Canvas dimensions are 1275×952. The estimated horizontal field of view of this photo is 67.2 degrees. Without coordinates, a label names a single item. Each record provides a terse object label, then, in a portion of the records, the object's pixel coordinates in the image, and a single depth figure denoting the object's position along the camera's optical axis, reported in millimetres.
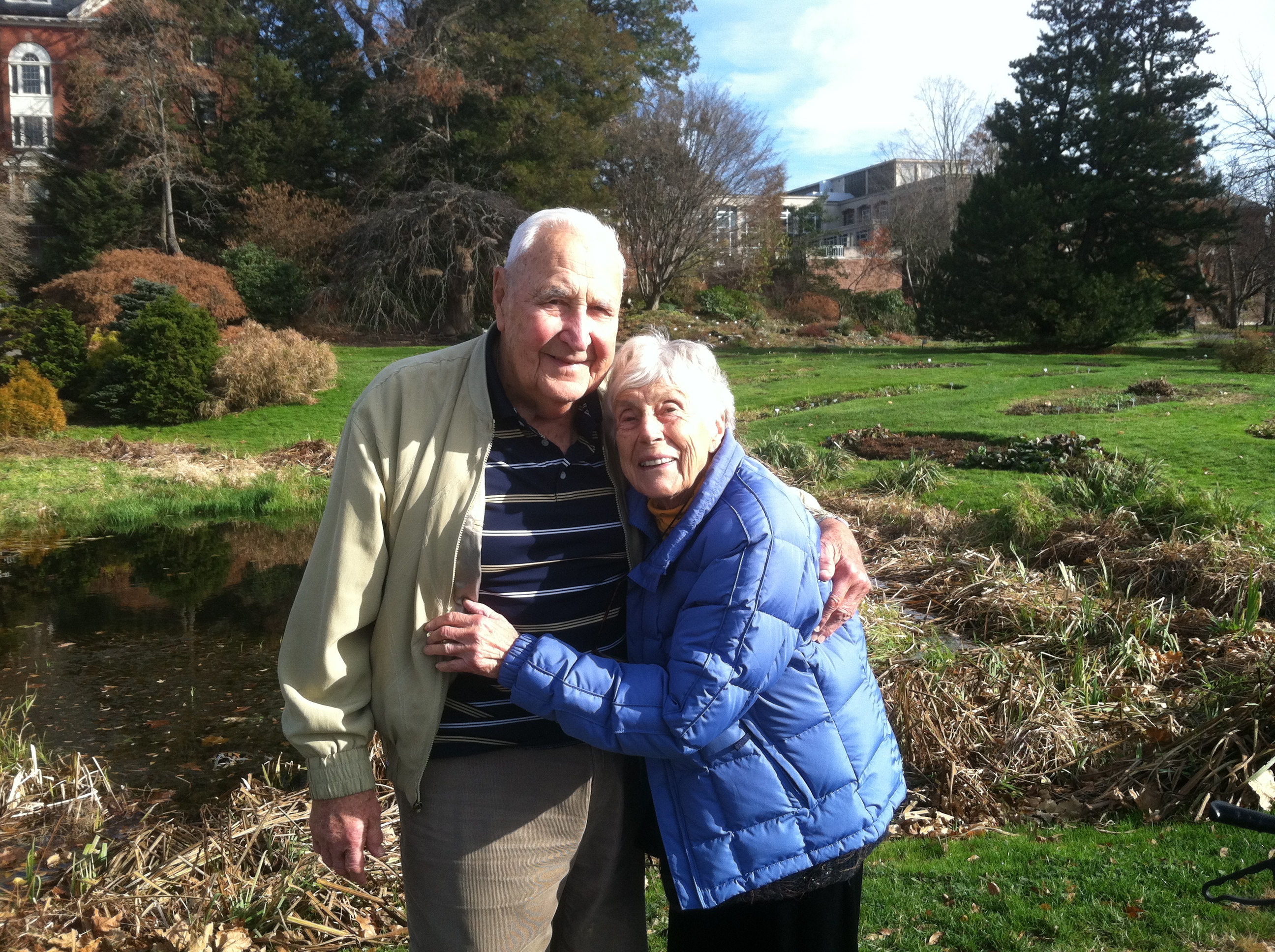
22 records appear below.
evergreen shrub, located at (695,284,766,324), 30828
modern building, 47688
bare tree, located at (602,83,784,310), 28844
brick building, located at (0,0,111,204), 34469
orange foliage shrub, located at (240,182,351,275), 24609
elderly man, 1886
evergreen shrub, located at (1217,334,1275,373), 16500
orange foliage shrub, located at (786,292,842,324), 33062
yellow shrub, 14398
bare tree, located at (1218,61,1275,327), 31158
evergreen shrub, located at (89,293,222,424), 15641
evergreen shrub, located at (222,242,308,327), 23094
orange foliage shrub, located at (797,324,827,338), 29141
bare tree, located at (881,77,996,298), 38219
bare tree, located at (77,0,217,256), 24672
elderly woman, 1779
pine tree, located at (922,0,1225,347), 23250
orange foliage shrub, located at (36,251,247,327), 19219
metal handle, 1131
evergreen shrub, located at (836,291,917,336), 32812
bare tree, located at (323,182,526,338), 23797
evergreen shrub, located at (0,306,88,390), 16531
